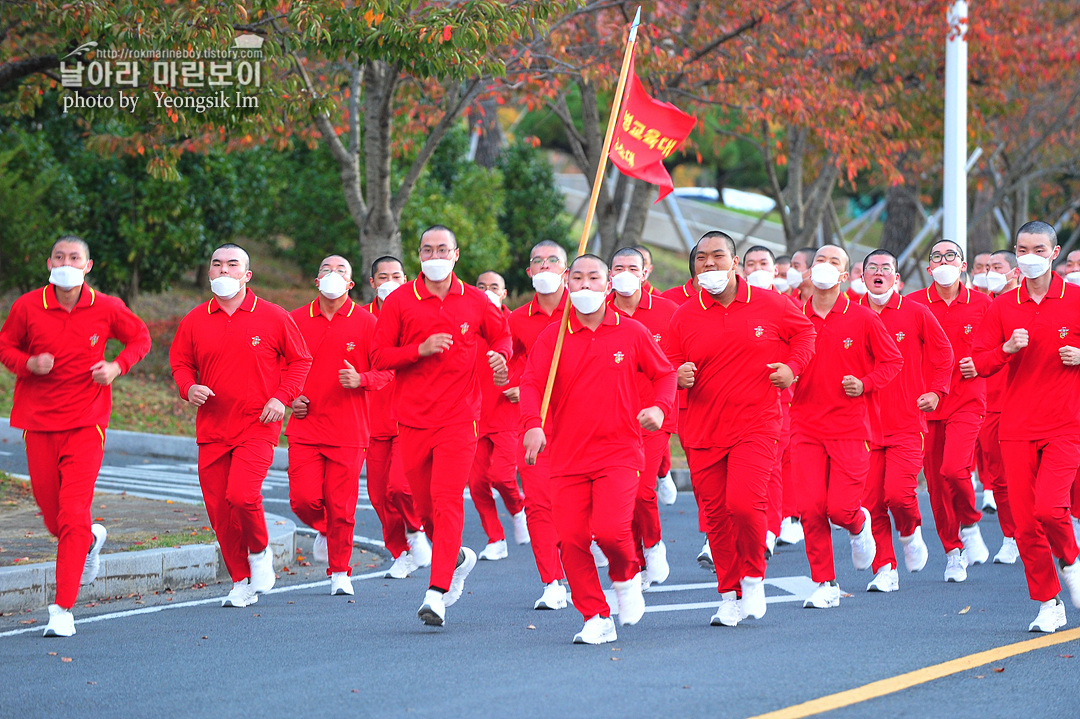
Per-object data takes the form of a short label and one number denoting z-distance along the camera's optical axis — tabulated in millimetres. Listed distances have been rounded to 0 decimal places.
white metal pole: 35062
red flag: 18531
